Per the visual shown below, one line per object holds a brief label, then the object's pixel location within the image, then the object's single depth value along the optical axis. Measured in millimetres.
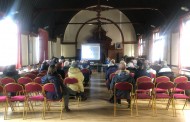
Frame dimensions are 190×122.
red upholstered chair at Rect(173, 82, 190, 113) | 4546
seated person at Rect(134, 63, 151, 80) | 5902
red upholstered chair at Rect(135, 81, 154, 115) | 4549
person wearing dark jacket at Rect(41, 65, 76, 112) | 4517
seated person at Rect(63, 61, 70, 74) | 7965
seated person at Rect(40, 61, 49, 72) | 7753
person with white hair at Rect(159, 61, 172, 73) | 6594
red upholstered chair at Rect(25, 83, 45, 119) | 4336
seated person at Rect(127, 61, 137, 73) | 7455
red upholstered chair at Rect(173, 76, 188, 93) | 5467
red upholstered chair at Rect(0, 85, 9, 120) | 4508
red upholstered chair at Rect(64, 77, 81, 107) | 5420
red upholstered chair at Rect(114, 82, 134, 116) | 4530
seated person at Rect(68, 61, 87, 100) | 5728
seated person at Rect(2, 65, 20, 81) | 6128
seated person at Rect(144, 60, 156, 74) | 6083
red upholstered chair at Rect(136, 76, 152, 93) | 5372
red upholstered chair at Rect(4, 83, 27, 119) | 4376
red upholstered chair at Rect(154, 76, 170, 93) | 5525
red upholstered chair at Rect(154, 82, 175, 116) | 4536
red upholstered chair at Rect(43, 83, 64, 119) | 4373
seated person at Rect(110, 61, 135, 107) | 4965
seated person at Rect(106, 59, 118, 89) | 7488
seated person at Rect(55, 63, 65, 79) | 6509
